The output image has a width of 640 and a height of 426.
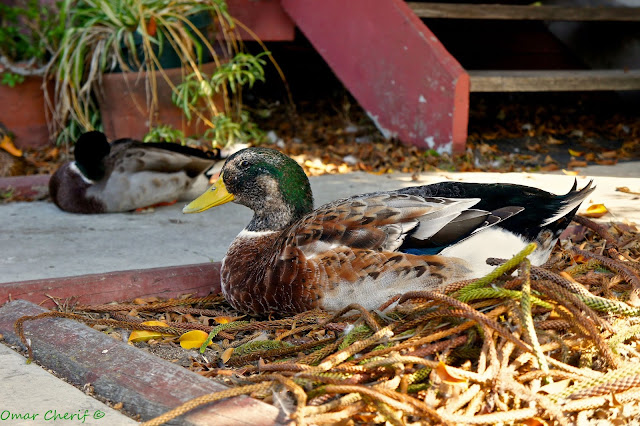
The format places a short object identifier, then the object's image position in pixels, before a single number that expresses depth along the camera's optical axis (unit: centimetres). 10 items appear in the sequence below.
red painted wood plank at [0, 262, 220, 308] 314
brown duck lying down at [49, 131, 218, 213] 502
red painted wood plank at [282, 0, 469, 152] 604
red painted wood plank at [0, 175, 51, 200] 543
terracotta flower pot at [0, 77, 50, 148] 696
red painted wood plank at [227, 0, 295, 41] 702
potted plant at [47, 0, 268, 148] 655
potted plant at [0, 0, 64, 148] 690
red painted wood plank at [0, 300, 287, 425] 195
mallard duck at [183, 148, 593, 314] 273
